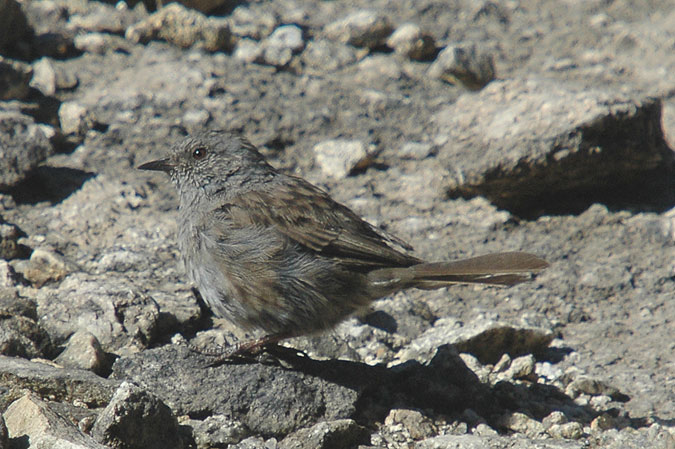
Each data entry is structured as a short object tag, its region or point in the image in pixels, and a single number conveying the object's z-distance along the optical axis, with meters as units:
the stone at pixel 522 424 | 9.28
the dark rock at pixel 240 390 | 8.80
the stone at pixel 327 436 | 8.32
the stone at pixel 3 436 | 7.11
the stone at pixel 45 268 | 11.00
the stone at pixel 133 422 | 7.57
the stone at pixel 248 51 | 16.34
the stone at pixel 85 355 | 9.16
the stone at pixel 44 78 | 14.87
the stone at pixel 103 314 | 9.90
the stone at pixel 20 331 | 9.12
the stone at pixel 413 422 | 9.07
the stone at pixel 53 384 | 8.19
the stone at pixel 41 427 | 7.27
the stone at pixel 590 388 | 9.98
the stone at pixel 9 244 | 11.27
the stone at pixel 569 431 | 9.08
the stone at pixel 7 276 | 10.67
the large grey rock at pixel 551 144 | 12.59
